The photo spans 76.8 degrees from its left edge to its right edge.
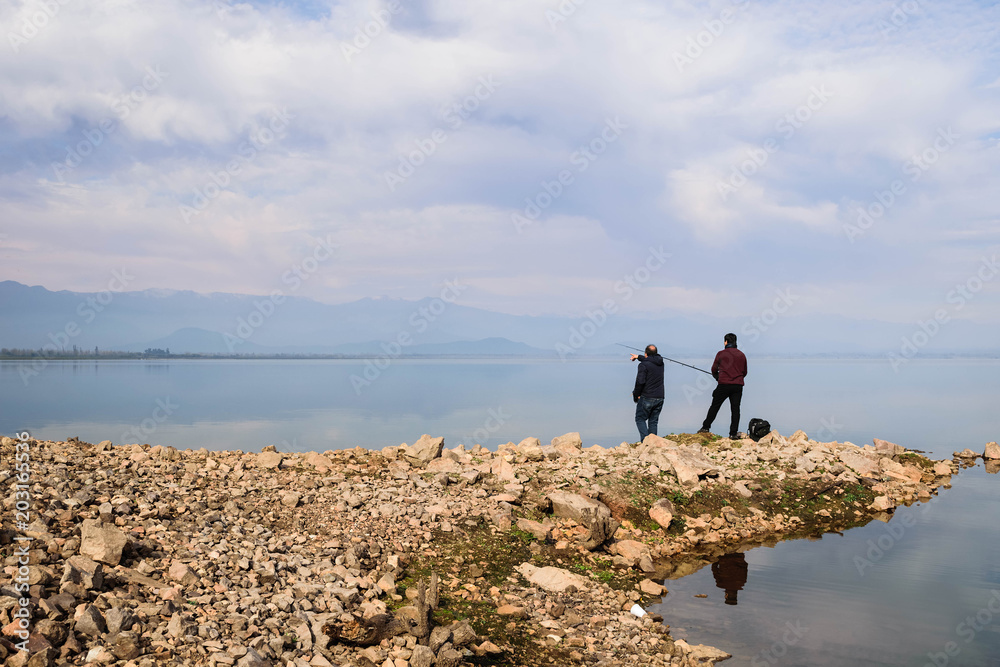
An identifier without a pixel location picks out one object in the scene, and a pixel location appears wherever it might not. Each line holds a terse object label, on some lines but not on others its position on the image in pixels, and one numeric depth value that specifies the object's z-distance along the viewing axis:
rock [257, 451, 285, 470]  12.12
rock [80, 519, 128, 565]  7.48
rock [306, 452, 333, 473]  12.32
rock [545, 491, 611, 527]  11.12
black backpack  17.80
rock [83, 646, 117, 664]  5.89
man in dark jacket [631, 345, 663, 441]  16.86
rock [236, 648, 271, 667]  6.16
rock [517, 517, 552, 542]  10.55
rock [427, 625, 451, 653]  7.00
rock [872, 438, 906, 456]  19.61
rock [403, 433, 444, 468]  13.30
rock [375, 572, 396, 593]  8.49
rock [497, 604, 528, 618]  8.30
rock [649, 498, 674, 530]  11.86
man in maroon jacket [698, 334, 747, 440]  16.86
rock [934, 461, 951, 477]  18.87
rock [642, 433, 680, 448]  15.18
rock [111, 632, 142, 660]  5.98
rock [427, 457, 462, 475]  12.74
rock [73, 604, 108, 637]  6.15
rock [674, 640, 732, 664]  7.72
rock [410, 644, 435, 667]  6.71
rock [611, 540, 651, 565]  10.54
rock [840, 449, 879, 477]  16.39
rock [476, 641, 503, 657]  7.30
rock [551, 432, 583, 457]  15.34
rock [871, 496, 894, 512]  14.82
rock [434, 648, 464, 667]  6.77
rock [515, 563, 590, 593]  9.03
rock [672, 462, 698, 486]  13.18
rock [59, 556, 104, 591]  6.75
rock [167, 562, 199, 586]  7.42
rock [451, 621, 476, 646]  7.19
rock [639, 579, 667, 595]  9.59
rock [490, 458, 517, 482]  12.44
